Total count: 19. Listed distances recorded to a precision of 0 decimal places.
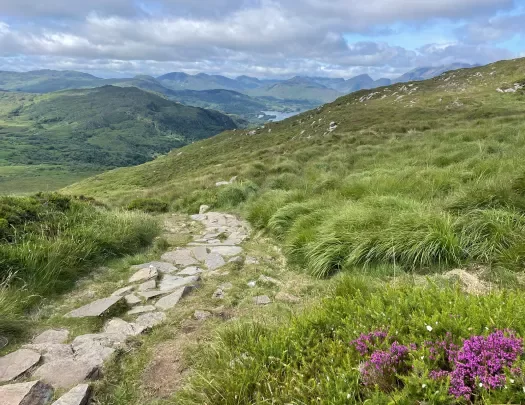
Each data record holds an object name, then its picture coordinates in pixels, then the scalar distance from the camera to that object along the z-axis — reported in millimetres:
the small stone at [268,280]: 6122
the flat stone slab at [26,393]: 3229
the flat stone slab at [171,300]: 5527
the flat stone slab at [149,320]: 4819
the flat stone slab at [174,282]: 6293
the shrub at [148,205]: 14379
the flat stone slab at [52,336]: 4469
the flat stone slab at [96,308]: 5199
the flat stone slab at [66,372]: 3584
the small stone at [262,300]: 5265
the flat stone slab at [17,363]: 3688
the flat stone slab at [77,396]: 3266
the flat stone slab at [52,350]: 4043
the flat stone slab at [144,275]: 6633
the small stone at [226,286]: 6049
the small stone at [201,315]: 4921
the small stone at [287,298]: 5173
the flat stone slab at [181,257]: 7746
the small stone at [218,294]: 5698
